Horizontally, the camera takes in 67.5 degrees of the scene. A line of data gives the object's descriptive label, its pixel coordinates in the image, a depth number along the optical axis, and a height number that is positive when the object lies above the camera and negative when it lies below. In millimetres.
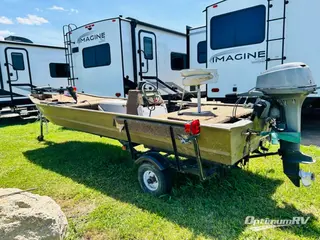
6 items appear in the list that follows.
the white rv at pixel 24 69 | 8047 +755
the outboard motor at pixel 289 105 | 2199 -224
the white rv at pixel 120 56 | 6496 +917
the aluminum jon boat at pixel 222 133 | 2156 -476
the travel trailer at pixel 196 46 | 8297 +1339
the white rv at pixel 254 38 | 4836 +972
